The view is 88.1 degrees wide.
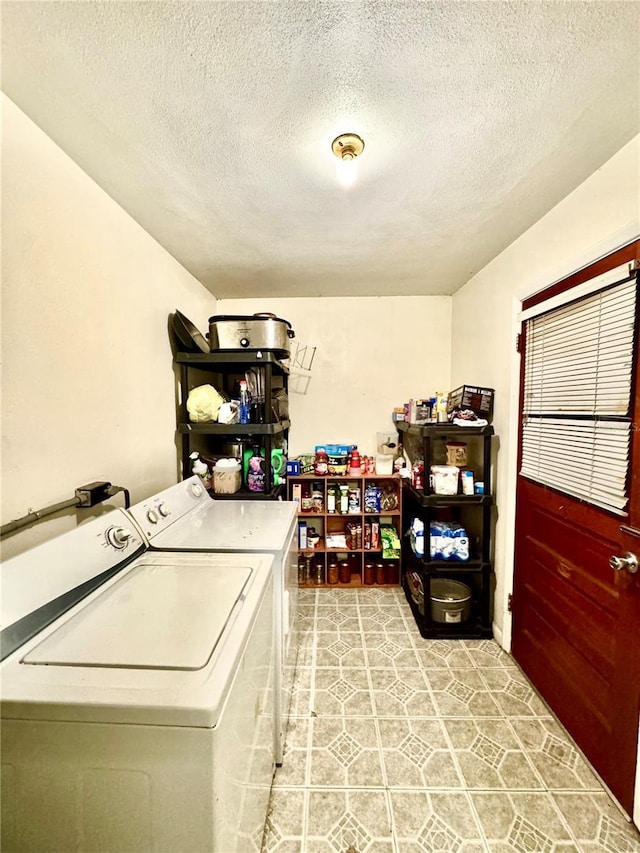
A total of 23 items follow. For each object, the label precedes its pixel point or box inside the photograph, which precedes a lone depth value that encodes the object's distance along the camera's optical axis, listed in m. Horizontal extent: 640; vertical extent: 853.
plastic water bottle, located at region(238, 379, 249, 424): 2.15
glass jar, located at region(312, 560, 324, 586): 2.73
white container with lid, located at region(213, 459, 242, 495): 2.10
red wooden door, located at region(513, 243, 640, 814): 1.17
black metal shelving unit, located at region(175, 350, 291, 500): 2.05
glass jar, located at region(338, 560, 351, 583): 2.73
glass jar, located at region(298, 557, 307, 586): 2.74
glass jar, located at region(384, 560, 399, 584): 2.74
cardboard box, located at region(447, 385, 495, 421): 2.09
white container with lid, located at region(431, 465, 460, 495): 2.12
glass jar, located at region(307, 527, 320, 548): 2.72
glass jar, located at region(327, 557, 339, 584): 2.71
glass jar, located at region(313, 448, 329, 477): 2.70
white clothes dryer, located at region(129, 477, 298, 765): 1.30
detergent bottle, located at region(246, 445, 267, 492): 2.15
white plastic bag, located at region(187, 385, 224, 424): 2.07
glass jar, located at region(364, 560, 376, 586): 2.71
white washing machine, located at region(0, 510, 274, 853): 0.62
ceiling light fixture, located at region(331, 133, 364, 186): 1.15
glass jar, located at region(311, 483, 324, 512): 2.72
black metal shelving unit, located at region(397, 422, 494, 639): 2.06
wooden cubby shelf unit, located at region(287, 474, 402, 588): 2.68
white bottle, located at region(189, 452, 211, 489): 2.10
